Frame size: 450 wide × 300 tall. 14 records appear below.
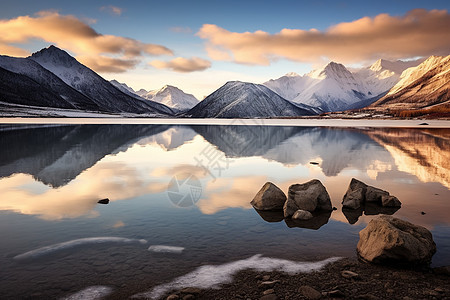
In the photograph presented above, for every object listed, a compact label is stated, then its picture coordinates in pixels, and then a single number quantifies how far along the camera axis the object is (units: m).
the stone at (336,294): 9.71
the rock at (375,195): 20.91
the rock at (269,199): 19.22
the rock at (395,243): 11.81
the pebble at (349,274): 10.90
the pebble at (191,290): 9.95
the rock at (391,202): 20.02
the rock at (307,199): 18.40
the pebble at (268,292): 9.88
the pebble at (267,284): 10.37
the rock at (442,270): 11.10
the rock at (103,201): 20.23
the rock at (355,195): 19.72
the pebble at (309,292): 9.65
